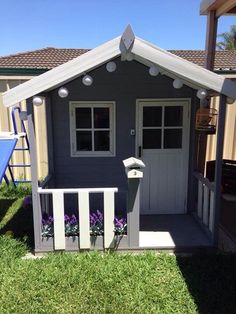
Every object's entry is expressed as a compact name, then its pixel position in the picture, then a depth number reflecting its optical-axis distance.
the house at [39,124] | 6.27
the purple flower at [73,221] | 3.91
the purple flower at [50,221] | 3.87
